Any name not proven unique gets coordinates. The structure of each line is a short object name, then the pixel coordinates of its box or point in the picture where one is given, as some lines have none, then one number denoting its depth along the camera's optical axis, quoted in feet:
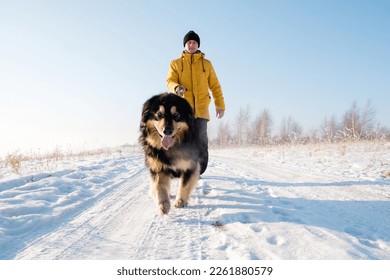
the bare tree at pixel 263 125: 168.27
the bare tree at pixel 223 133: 188.73
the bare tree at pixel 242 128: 179.73
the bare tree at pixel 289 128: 195.00
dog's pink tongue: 12.70
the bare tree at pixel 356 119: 137.08
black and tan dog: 12.71
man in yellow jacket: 16.74
